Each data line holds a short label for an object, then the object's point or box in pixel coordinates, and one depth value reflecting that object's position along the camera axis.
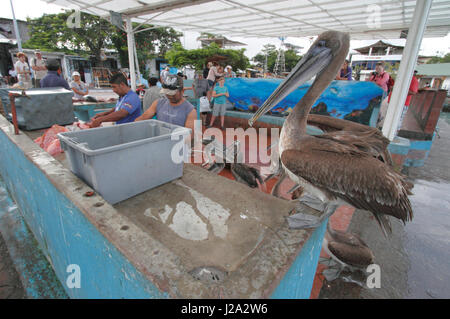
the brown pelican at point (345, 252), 2.20
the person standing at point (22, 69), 6.50
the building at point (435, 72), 23.41
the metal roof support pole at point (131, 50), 6.56
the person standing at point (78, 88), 5.75
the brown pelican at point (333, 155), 1.44
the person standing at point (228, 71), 9.83
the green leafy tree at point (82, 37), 20.08
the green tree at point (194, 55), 19.83
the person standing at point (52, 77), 4.34
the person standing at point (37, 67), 6.74
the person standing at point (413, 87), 5.55
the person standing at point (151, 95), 4.25
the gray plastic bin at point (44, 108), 2.79
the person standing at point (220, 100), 6.51
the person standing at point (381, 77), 5.51
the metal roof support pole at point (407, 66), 3.34
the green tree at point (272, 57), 32.75
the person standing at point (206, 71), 8.78
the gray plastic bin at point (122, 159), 1.34
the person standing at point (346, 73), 6.60
